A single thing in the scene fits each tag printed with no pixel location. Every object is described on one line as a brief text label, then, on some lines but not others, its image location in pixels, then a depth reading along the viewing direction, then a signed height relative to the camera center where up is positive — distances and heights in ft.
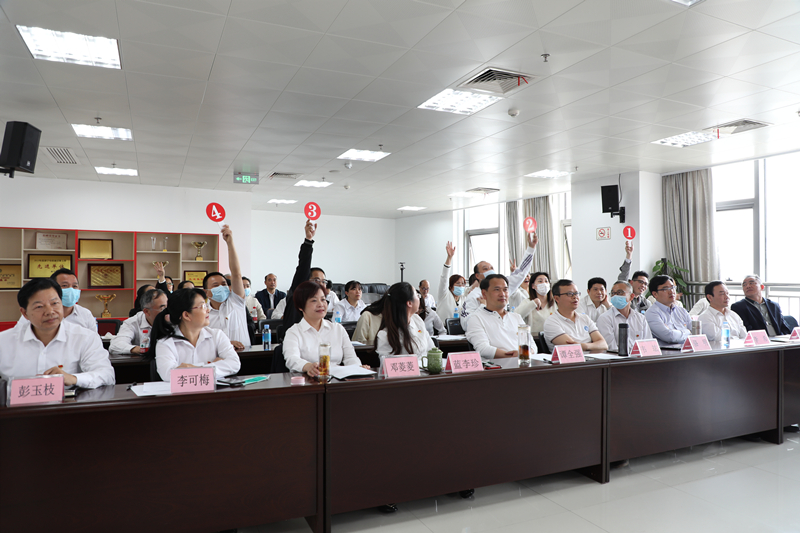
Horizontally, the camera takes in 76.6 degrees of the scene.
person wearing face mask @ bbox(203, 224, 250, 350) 13.50 -0.88
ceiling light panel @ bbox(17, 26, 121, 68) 11.78 +5.61
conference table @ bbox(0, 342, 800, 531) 6.59 -2.59
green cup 8.79 -1.49
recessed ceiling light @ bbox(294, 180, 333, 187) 30.09 +5.55
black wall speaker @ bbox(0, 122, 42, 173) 15.31 +3.99
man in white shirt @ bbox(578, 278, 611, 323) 14.64 -0.79
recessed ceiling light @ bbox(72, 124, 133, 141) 18.88 +5.55
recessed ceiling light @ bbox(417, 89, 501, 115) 16.20 +5.74
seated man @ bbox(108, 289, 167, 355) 11.77 -1.20
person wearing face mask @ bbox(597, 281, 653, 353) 13.48 -1.19
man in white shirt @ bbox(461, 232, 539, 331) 16.62 -0.02
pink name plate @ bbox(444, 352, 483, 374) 8.98 -1.56
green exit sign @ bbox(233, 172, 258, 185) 26.99 +5.34
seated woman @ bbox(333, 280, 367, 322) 19.22 -1.22
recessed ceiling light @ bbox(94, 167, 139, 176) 25.73 +5.47
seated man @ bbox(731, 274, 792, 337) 15.94 -1.12
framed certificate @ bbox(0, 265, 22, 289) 26.86 +0.06
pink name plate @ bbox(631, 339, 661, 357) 10.73 -1.57
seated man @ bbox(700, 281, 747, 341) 14.40 -1.19
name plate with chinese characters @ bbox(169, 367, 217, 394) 7.16 -1.49
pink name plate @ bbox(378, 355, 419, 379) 8.45 -1.54
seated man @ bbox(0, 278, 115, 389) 7.95 -1.08
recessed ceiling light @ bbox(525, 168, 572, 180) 27.84 +5.65
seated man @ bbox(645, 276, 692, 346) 13.43 -1.17
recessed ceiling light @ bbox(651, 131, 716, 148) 21.06 +5.76
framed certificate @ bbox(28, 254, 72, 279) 27.32 +0.71
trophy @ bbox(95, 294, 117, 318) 28.37 -1.25
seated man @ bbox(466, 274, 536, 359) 11.66 -1.16
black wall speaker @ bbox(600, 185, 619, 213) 27.58 +4.23
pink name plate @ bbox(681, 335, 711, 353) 11.53 -1.60
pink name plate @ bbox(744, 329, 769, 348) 12.68 -1.62
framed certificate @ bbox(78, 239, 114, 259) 28.43 +1.60
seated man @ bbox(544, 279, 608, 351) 12.23 -1.21
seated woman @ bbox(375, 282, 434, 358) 10.40 -0.98
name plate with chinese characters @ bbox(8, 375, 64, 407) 6.44 -1.47
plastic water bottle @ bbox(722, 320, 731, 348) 12.43 -1.54
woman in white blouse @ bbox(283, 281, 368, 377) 9.69 -1.14
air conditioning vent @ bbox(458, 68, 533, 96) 14.44 +5.73
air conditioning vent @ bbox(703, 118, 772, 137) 19.25 +5.74
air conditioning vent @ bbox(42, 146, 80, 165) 21.85 +5.47
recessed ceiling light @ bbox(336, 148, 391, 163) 22.89 +5.59
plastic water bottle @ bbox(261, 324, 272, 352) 12.71 -1.57
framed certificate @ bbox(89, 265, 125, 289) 28.63 -0.01
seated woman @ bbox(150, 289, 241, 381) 8.95 -1.13
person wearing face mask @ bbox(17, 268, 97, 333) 12.21 -0.58
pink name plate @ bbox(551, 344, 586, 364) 9.91 -1.55
